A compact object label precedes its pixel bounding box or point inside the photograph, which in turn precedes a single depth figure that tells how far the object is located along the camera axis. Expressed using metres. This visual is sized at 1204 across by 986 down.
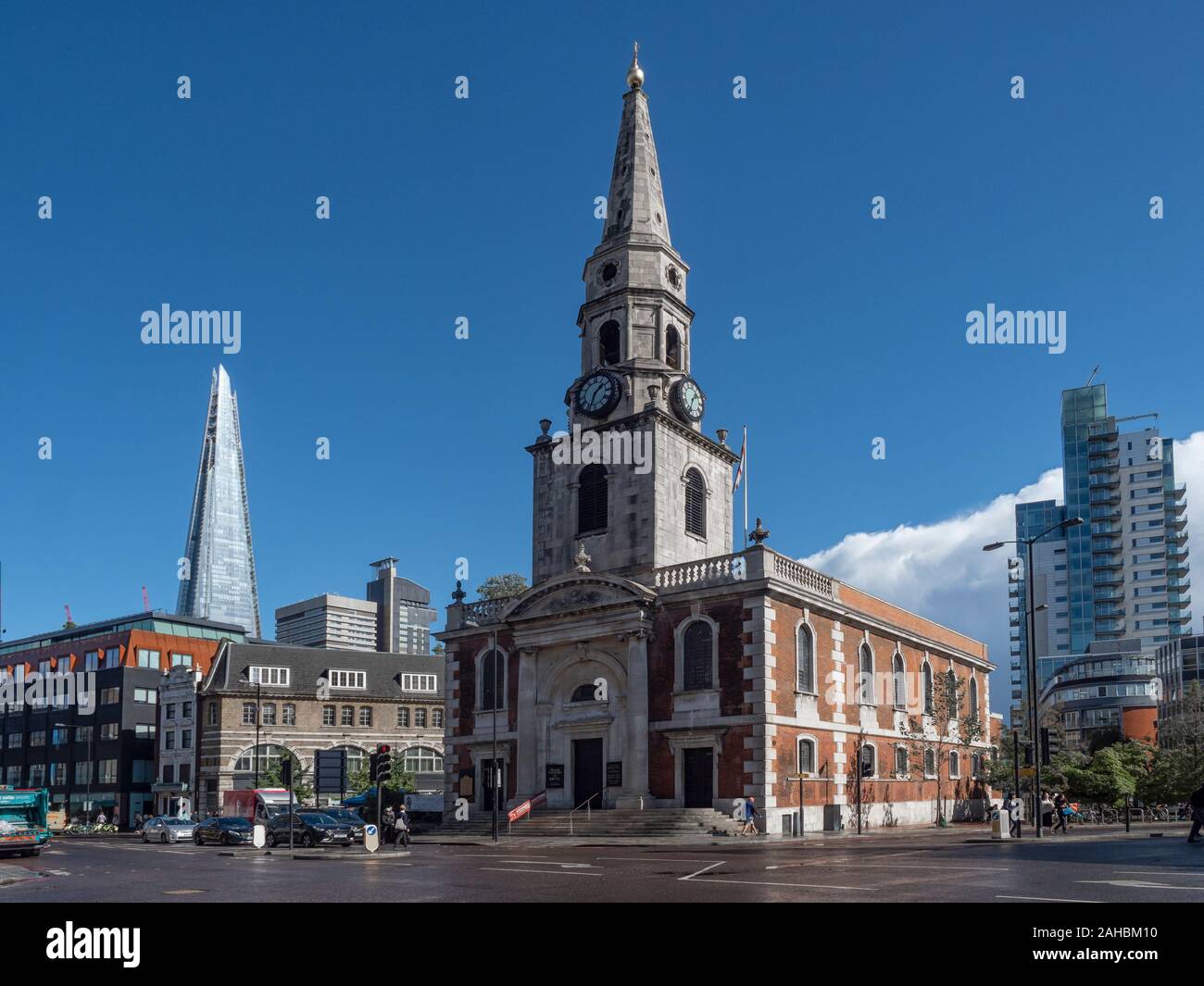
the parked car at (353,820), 41.25
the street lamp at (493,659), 50.12
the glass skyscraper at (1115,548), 170.12
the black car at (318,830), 40.53
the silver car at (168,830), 58.81
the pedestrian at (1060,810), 43.91
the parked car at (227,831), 48.97
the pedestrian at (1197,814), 29.88
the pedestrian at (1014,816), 39.31
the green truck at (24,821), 37.41
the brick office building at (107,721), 94.69
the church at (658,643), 44.25
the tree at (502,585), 88.38
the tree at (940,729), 54.16
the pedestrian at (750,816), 41.50
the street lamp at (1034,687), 38.19
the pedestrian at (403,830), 38.31
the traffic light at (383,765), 35.75
